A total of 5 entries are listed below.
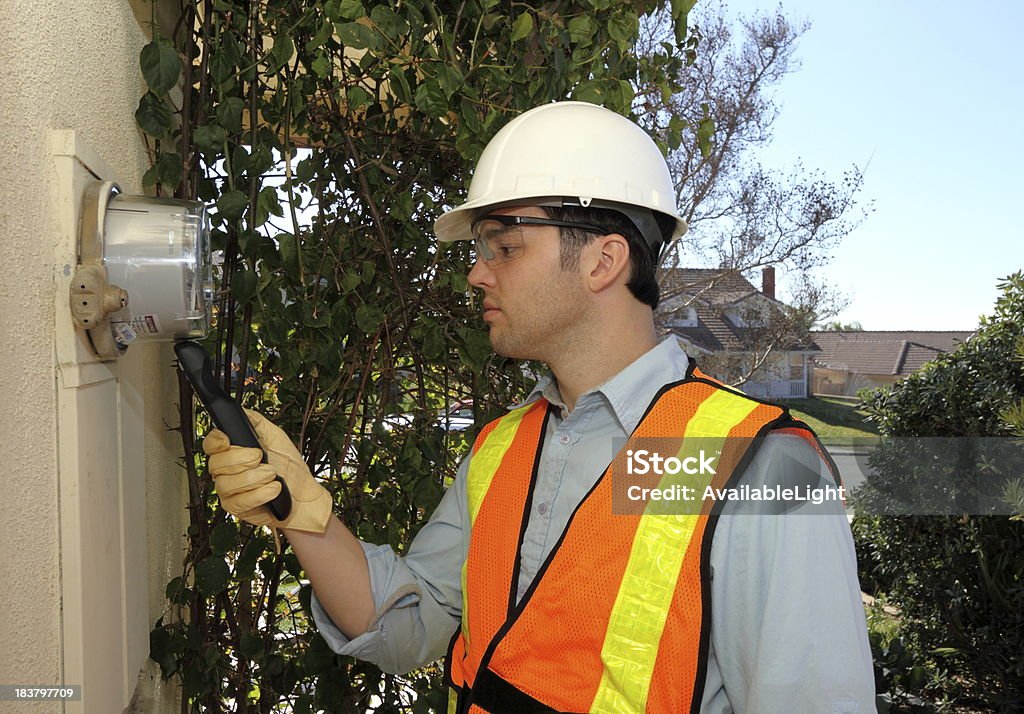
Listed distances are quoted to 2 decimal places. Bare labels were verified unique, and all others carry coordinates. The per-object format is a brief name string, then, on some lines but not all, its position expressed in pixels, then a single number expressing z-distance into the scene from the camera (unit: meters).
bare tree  9.51
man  1.13
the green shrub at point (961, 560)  3.98
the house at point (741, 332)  9.53
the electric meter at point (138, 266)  1.03
